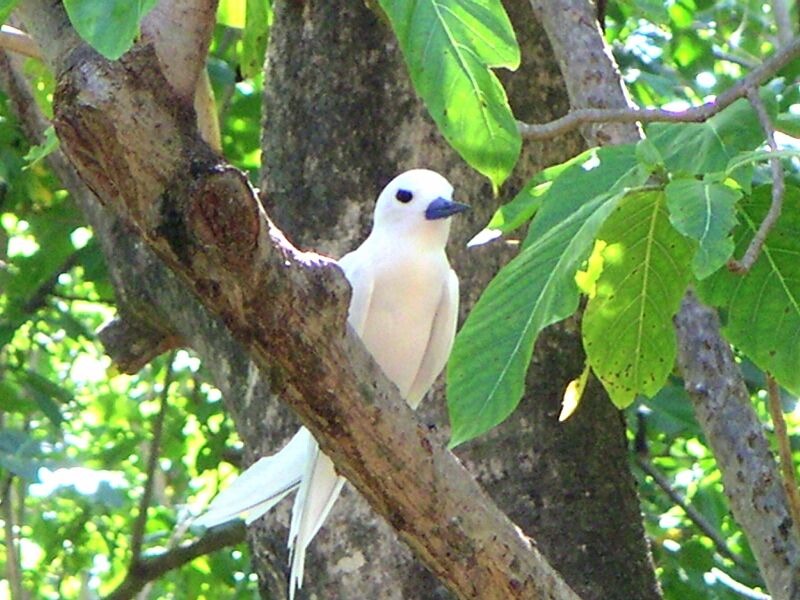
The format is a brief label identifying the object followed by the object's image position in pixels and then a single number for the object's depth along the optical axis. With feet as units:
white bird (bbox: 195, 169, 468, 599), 18.54
